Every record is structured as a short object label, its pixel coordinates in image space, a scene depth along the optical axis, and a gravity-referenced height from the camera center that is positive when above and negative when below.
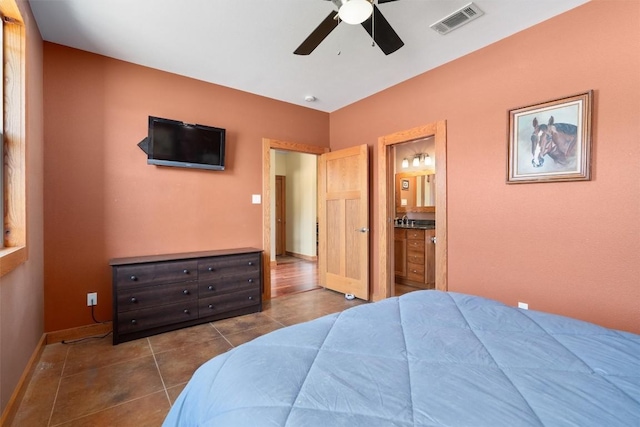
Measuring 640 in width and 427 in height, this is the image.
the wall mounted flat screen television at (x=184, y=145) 3.04 +0.74
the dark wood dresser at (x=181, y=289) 2.64 -0.81
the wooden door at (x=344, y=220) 3.84 -0.15
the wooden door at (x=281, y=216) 7.50 -0.15
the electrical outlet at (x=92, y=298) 2.80 -0.86
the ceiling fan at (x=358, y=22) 1.62 +1.21
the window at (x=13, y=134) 1.84 +0.50
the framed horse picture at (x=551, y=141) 2.16 +0.55
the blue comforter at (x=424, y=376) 0.75 -0.53
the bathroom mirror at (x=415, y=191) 4.99 +0.34
